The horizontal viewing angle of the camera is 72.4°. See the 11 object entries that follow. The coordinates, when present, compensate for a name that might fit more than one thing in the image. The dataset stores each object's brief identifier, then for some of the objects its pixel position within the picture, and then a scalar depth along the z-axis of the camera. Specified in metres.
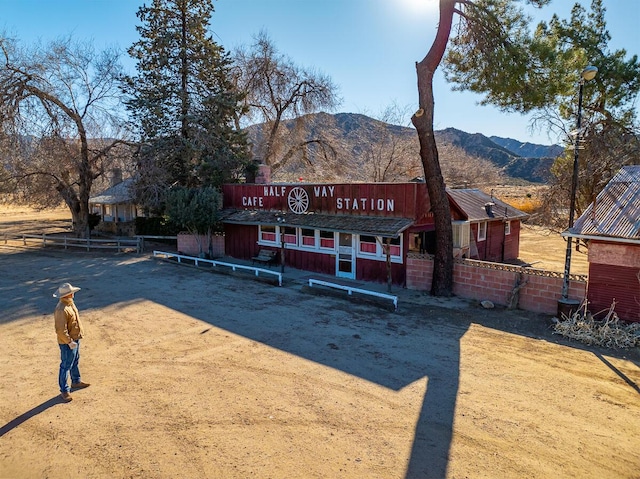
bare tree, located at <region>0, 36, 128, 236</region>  22.86
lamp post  11.36
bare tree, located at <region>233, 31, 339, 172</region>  33.44
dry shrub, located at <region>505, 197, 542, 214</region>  26.65
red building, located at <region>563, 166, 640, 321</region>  10.97
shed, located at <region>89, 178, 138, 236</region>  31.91
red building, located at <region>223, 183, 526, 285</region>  16.09
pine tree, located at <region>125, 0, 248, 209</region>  25.45
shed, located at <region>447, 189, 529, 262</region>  19.42
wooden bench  19.81
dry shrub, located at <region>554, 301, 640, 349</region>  10.17
